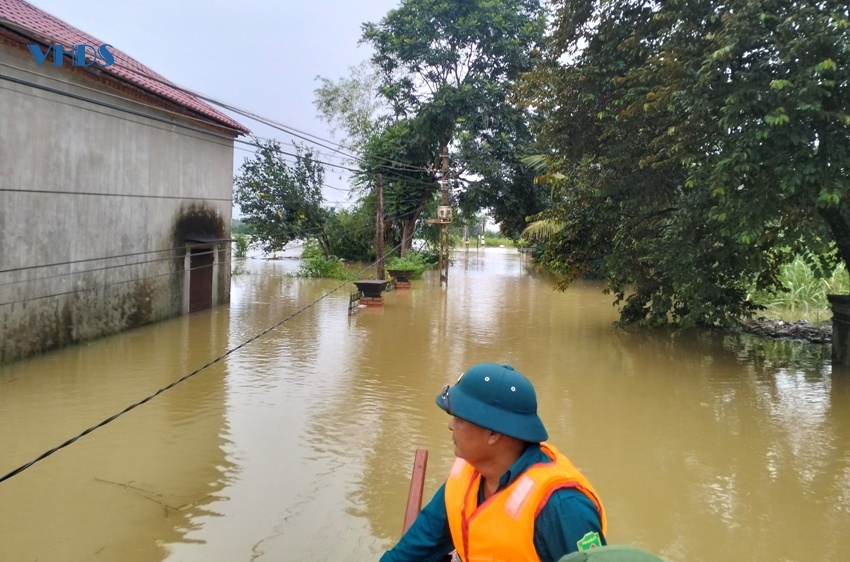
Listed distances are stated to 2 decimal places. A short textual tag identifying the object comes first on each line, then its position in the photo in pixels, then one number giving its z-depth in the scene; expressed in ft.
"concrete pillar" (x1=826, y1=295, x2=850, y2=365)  33.58
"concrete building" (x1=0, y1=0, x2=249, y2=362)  30.68
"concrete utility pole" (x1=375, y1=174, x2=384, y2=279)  58.18
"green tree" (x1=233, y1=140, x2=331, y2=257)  94.53
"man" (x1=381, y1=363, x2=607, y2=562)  5.96
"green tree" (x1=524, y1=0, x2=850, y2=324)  25.66
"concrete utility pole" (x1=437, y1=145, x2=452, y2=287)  70.44
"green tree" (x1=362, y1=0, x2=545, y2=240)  79.15
